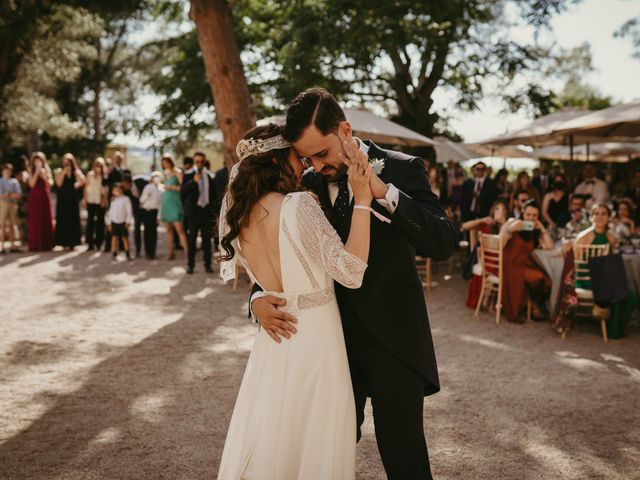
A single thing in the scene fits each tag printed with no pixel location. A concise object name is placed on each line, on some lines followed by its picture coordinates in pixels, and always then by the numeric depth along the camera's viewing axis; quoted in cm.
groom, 239
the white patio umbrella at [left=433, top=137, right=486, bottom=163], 1759
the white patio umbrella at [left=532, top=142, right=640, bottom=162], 2011
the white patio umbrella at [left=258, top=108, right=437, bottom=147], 1136
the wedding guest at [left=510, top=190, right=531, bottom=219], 1041
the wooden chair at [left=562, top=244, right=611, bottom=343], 695
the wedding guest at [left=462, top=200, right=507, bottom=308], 847
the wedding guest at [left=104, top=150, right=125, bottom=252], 1384
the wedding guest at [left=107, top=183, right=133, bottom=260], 1288
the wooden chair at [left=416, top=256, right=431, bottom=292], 981
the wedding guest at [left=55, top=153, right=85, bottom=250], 1405
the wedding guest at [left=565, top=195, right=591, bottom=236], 847
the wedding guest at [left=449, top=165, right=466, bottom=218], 1603
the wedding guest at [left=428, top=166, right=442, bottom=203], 1270
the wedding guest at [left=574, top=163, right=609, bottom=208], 1224
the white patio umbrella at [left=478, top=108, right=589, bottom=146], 1098
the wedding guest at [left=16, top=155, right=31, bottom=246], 1514
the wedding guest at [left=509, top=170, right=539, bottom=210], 1280
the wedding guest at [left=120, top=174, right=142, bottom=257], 1352
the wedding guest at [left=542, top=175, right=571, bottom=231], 1126
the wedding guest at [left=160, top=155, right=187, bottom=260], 1234
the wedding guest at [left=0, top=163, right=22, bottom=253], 1373
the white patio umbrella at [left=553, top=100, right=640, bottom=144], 826
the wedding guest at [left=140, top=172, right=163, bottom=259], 1299
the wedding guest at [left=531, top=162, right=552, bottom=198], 1595
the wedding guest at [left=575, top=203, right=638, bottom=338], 704
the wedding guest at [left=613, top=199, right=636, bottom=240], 804
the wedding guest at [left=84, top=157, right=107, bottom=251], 1380
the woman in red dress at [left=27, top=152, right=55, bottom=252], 1375
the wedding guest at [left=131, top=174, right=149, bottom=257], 1423
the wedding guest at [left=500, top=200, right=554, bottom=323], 771
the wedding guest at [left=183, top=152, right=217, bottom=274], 1110
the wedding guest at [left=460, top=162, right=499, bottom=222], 1186
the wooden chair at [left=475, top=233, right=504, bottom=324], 776
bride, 238
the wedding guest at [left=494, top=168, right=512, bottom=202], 1623
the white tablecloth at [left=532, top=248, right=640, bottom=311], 722
